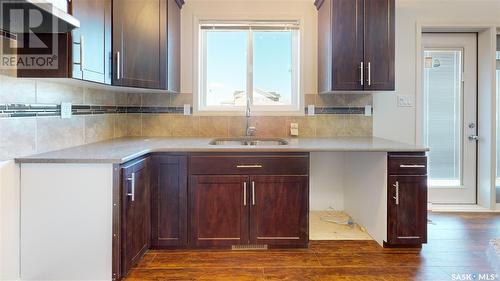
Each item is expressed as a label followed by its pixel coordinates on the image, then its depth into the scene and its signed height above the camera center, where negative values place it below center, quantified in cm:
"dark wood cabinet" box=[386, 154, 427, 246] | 255 -42
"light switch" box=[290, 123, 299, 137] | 341 +6
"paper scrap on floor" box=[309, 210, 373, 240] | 286 -85
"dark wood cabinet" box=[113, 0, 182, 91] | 241 +73
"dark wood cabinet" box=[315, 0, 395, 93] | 292 +80
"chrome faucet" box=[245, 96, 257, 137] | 334 +7
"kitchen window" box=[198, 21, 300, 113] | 348 +68
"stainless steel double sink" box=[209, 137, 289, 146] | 328 -6
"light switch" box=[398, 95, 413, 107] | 347 +36
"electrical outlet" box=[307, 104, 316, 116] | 343 +26
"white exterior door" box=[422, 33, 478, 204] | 361 +23
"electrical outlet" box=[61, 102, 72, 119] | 234 +17
